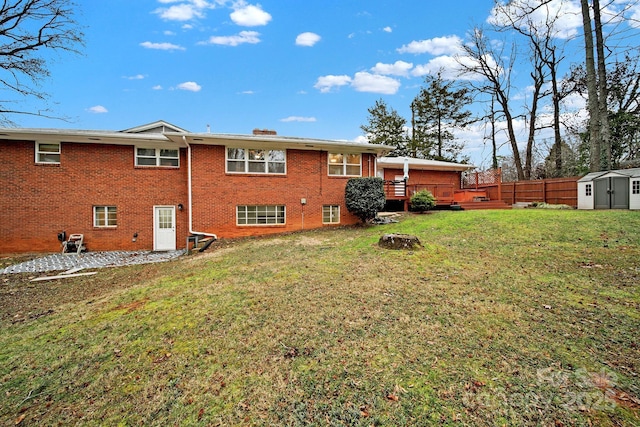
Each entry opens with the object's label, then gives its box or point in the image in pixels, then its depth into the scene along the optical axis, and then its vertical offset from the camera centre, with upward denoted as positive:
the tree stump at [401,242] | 7.59 -0.96
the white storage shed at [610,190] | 10.57 +0.69
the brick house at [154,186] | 11.19 +1.10
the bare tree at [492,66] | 21.38 +11.56
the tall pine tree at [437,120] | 26.89 +9.15
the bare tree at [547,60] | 18.94 +10.97
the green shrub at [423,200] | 13.53 +0.41
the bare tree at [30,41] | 12.19 +8.26
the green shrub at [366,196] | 11.94 +0.58
